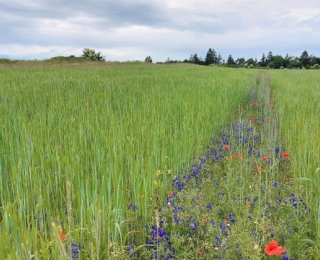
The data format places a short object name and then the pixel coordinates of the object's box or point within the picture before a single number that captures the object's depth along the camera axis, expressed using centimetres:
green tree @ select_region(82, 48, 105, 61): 4622
